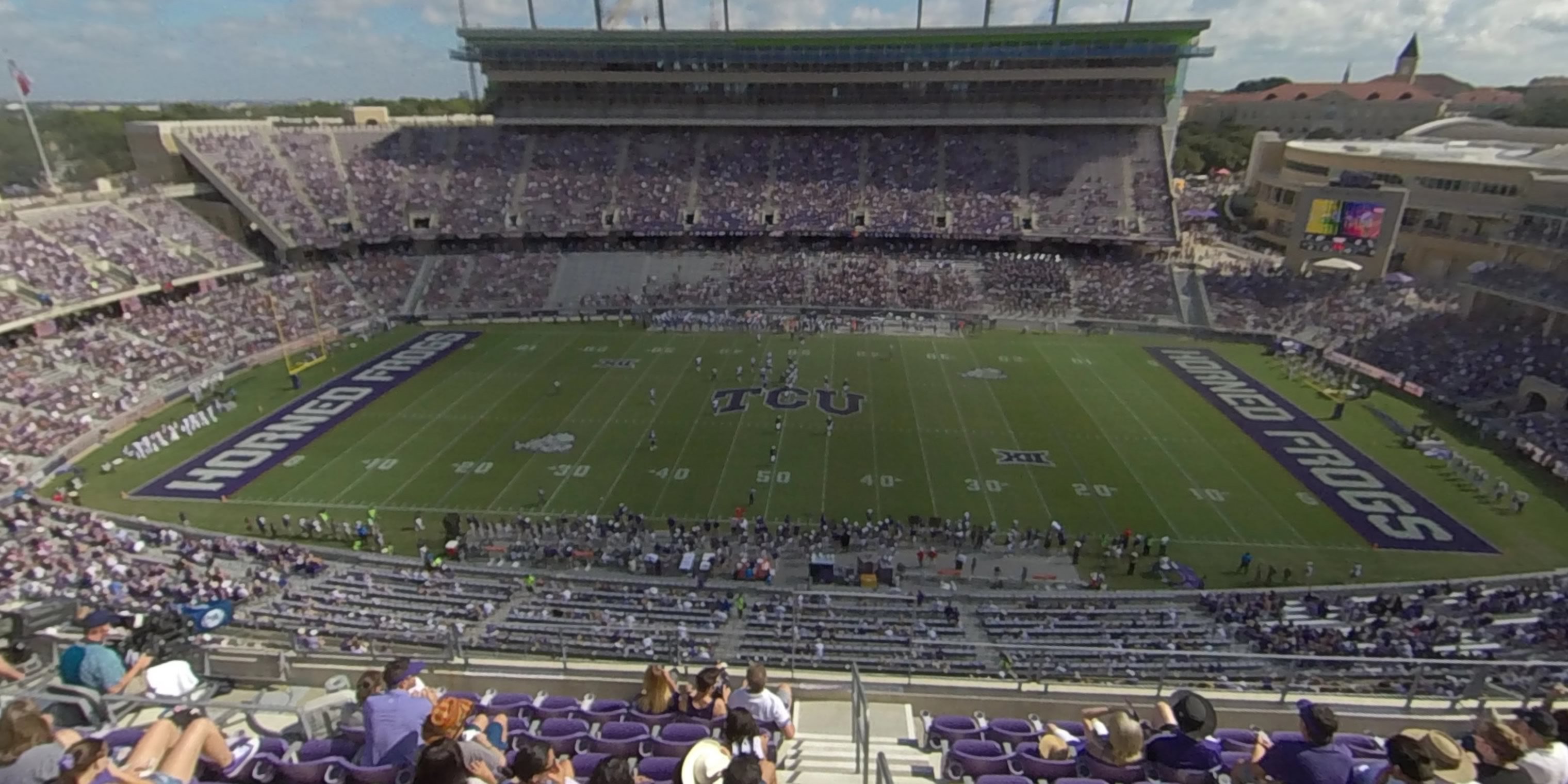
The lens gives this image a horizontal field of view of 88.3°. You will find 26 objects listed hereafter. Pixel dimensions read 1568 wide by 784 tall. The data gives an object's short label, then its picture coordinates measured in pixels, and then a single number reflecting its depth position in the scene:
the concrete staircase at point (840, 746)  6.89
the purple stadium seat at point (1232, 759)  6.38
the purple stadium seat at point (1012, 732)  7.36
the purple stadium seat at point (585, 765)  6.39
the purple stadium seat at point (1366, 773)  5.25
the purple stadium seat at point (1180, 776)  5.67
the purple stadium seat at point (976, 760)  6.61
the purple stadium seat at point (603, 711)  7.40
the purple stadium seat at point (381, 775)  5.57
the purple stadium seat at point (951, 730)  7.46
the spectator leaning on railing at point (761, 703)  6.57
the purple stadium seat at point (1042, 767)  6.34
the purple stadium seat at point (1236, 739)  7.05
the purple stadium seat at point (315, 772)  5.84
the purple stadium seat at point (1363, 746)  6.77
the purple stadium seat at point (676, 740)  6.60
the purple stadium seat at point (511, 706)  7.59
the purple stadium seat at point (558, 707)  7.57
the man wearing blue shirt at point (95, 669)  6.62
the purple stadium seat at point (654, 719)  6.98
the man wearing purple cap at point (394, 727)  5.70
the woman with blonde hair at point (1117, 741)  5.78
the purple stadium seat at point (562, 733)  6.79
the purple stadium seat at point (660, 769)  6.21
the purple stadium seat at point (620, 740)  6.65
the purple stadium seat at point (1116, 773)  5.91
